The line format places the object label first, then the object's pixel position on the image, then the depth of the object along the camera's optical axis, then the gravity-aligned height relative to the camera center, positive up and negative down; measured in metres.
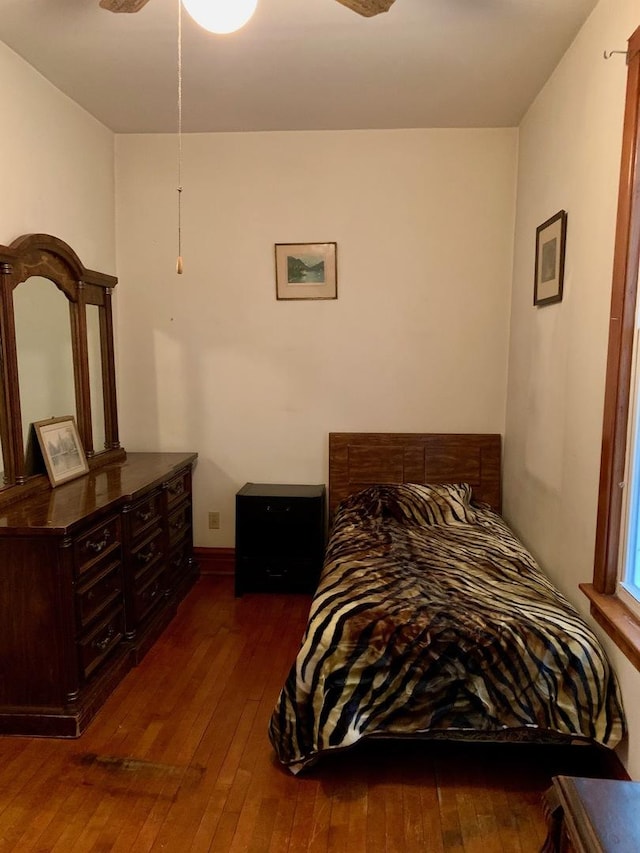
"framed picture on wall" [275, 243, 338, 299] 3.67 +0.55
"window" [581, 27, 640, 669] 1.91 -0.23
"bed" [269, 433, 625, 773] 1.97 -1.01
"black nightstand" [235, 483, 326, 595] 3.49 -1.04
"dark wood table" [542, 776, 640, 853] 0.97 -0.76
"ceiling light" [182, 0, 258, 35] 1.60 +0.93
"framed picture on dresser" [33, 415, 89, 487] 2.76 -0.42
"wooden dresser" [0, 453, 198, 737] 2.20 -0.93
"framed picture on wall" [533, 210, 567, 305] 2.65 +0.47
